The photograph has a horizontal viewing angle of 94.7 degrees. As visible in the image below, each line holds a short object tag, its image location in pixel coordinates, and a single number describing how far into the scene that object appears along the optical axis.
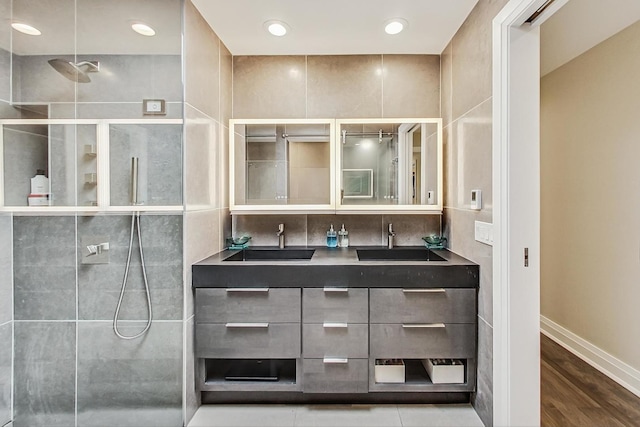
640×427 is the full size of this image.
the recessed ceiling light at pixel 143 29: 1.61
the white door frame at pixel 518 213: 1.40
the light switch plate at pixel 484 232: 1.56
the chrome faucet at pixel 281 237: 2.29
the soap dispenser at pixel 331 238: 2.29
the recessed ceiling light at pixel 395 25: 1.88
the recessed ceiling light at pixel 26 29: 1.53
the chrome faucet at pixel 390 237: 2.29
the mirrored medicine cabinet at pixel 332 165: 2.19
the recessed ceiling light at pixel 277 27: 1.90
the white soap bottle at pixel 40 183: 1.58
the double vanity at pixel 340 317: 1.71
